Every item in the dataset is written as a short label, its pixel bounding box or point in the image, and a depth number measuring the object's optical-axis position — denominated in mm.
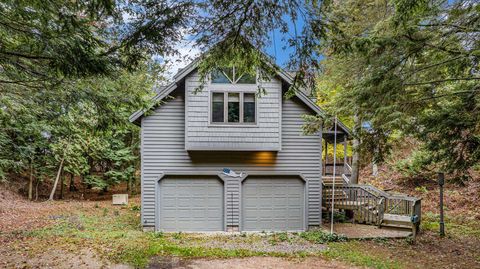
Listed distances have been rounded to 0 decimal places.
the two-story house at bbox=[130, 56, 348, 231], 11367
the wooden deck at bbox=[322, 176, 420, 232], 11625
